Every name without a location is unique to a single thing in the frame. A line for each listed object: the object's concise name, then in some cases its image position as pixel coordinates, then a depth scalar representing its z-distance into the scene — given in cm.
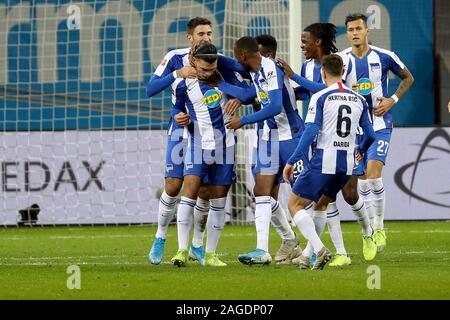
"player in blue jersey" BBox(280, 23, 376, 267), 1029
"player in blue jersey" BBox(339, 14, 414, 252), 1166
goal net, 1717
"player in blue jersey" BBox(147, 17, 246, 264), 1037
